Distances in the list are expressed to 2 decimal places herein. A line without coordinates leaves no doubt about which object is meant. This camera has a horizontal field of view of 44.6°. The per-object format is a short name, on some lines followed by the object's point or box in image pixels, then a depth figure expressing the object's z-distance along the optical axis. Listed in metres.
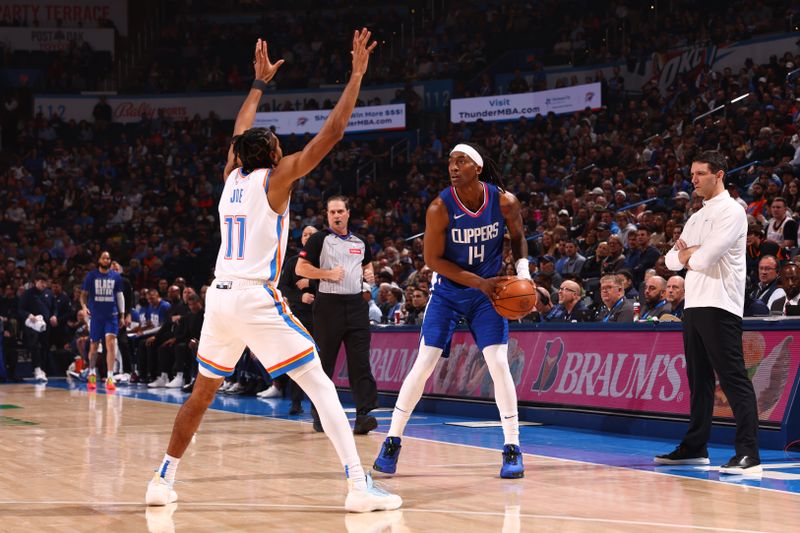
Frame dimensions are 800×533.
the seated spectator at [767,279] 10.95
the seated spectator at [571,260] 15.21
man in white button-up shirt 7.18
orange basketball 6.65
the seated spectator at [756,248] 12.38
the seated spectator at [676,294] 10.52
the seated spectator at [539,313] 12.78
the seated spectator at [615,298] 11.26
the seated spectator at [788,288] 10.63
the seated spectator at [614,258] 14.18
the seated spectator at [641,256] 13.96
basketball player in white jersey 5.62
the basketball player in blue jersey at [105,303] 16.70
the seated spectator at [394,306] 15.01
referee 10.19
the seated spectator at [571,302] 12.16
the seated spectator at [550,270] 14.70
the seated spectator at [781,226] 13.25
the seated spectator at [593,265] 14.68
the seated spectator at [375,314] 15.27
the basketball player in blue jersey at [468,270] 6.98
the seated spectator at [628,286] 11.73
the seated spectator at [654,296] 10.93
